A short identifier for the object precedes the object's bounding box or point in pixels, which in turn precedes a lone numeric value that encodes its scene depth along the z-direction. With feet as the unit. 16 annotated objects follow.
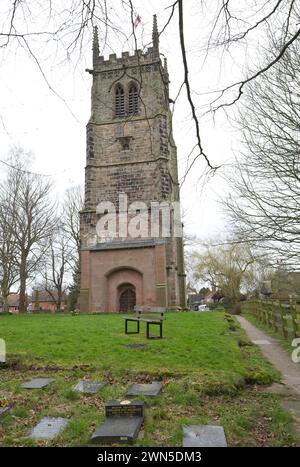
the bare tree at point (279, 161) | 28.89
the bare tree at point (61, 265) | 124.77
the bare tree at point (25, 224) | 92.48
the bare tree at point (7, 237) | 90.02
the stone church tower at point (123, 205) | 76.13
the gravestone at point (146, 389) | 17.54
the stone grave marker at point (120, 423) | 12.86
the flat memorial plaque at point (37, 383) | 19.12
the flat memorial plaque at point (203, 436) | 12.42
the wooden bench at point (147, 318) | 33.09
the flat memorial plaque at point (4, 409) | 15.56
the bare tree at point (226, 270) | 130.82
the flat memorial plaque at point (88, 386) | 18.43
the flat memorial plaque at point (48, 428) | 13.73
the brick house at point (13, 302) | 248.32
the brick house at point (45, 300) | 229.66
